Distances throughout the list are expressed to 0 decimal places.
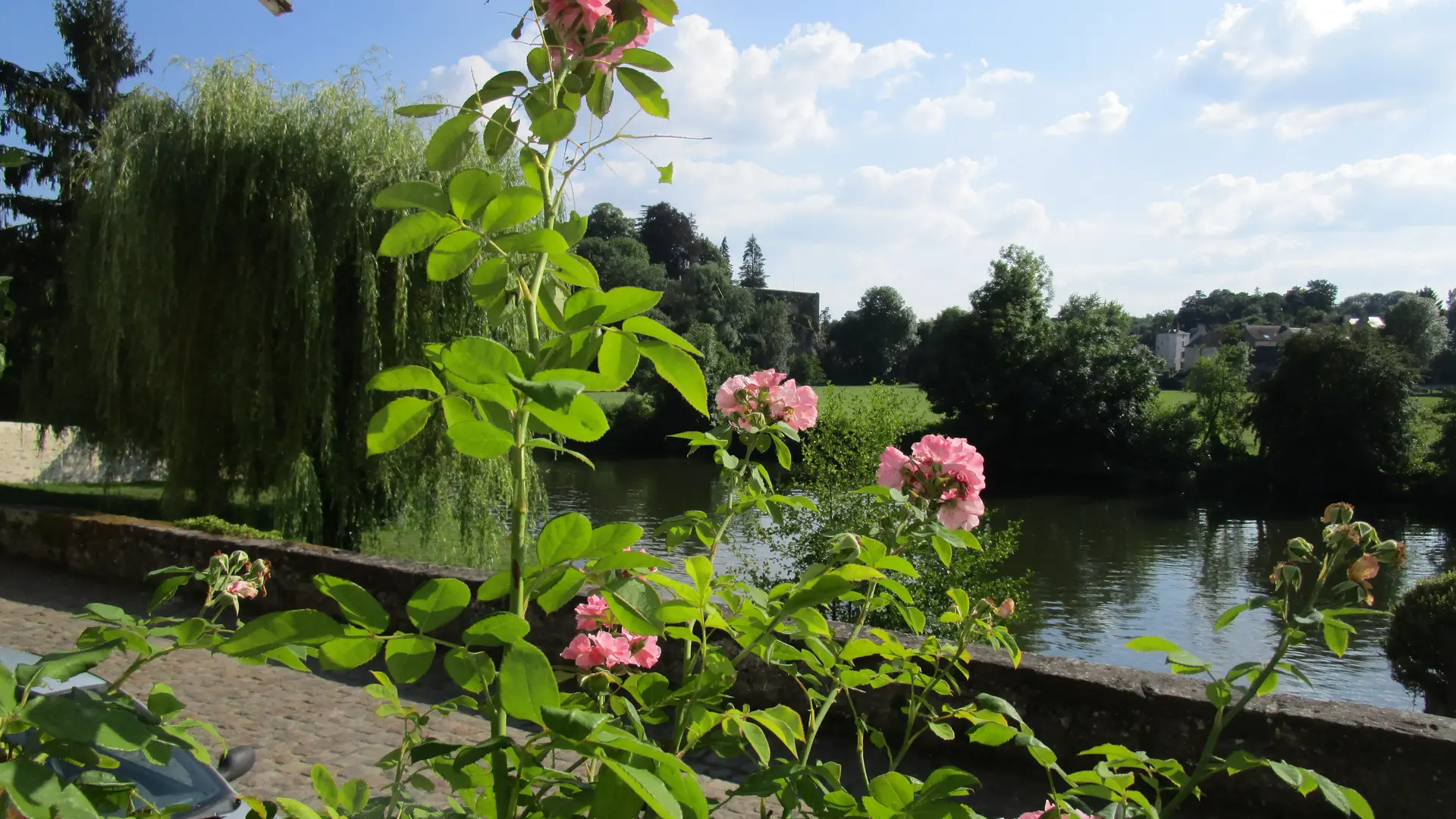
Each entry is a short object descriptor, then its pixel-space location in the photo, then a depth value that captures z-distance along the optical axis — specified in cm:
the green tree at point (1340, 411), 3189
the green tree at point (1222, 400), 3534
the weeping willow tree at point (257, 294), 1027
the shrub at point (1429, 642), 1012
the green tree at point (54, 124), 2135
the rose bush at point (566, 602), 90
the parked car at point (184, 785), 315
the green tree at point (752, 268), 9744
